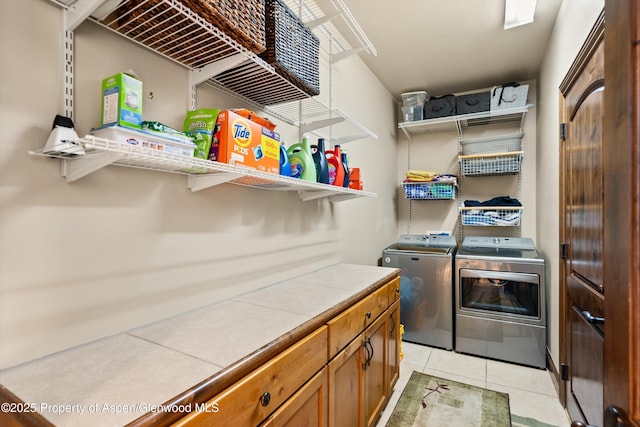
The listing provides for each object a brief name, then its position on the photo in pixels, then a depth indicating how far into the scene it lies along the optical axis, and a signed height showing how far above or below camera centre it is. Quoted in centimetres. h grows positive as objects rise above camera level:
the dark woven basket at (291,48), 132 +77
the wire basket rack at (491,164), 315 +56
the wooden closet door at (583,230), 140 -7
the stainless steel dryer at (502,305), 259 -79
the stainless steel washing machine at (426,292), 292 -73
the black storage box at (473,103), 320 +119
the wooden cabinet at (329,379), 81 -58
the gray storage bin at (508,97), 304 +120
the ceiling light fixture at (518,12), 206 +142
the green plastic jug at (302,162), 160 +28
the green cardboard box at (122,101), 91 +34
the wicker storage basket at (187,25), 93 +62
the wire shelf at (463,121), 311 +103
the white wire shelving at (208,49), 92 +61
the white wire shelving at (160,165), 78 +16
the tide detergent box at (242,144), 117 +28
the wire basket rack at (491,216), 311 +1
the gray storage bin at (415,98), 348 +134
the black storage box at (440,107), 331 +119
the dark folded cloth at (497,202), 313 +15
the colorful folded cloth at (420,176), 342 +45
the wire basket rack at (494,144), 323 +78
